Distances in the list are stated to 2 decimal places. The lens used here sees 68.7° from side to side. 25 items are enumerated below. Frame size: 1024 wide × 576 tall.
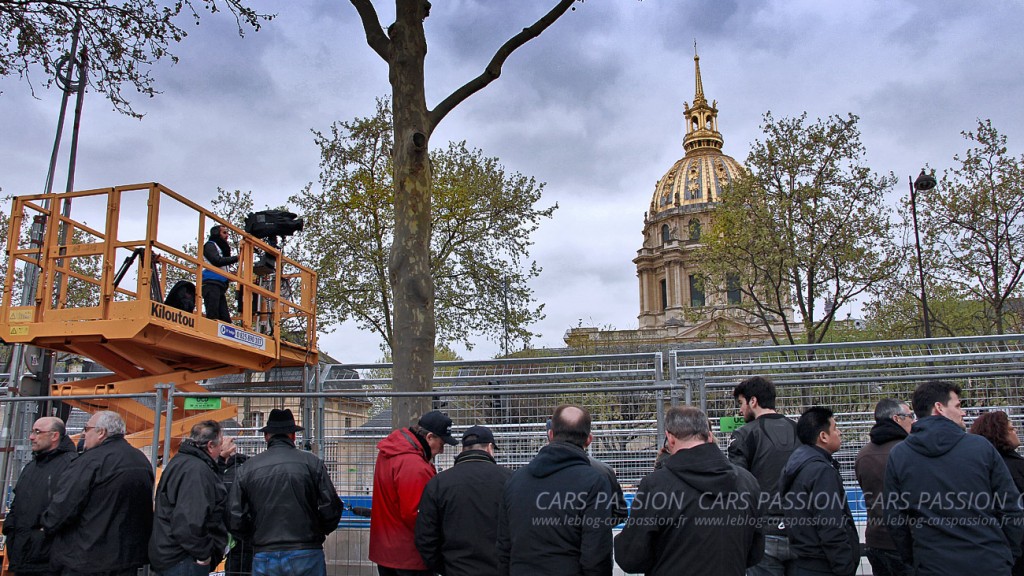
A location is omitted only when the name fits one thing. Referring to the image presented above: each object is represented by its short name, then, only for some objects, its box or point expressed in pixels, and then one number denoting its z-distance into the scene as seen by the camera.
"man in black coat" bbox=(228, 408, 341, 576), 5.21
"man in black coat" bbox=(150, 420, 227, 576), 5.31
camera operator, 8.31
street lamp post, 20.08
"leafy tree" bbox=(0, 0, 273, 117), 10.62
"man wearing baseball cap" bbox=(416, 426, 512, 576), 4.74
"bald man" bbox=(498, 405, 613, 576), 4.08
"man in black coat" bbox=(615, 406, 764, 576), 3.82
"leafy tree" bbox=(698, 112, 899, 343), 21.58
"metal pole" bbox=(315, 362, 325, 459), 8.36
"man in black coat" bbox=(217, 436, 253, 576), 6.58
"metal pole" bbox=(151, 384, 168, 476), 6.36
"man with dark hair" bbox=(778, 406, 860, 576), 4.58
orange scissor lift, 7.07
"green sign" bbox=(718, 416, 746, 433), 7.12
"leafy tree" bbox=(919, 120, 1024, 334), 21.33
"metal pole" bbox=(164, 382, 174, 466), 6.41
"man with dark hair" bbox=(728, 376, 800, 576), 5.05
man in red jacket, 5.12
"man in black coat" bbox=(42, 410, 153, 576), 5.45
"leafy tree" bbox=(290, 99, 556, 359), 22.19
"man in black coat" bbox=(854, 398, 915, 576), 5.08
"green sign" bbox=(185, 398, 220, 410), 6.54
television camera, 9.74
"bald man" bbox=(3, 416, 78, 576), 5.79
